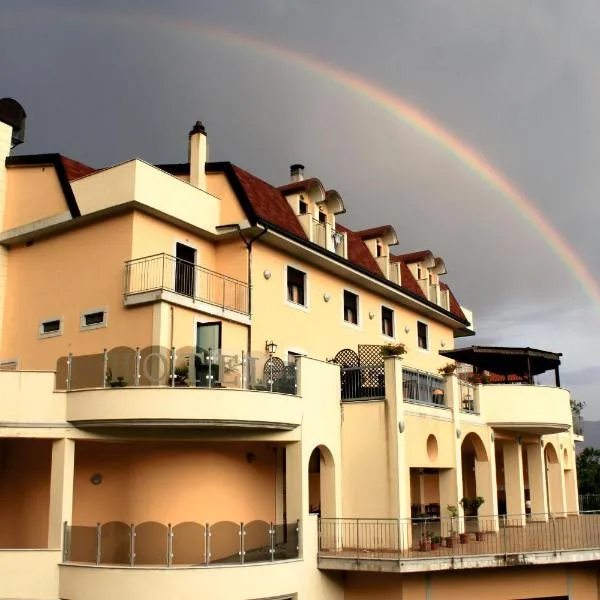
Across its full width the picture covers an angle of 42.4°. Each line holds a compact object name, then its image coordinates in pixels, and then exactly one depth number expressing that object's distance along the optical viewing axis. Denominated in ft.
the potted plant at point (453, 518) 78.27
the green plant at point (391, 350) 82.17
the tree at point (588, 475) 201.77
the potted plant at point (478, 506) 83.39
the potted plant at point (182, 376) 65.51
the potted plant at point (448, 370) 88.47
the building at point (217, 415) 63.98
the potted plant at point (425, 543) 72.69
